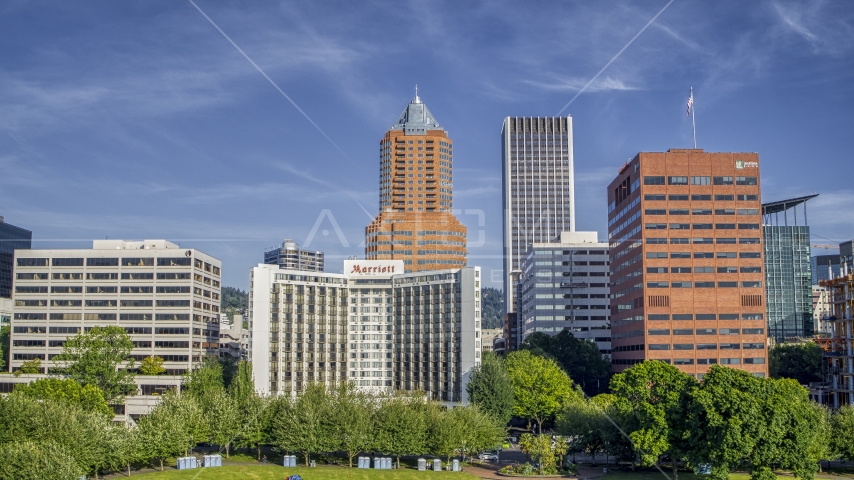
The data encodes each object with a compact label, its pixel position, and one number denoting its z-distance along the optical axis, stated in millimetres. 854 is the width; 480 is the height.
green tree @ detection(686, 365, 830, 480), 103438
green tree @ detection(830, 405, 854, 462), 123625
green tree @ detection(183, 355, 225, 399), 174500
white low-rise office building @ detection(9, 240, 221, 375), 197250
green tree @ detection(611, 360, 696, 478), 112375
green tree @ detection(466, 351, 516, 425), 172250
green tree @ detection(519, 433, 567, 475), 125375
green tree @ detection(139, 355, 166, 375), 190250
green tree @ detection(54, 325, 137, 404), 163250
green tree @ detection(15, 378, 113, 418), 139125
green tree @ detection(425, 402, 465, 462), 130500
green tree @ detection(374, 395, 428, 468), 131375
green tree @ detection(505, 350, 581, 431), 177250
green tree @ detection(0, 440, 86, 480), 93188
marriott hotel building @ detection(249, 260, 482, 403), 194625
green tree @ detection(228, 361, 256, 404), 156625
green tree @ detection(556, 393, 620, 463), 127431
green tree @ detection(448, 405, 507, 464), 133750
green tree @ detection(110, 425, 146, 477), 113500
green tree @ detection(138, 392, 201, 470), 120812
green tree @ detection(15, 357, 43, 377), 190000
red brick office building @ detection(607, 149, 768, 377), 180375
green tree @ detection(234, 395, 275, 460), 137375
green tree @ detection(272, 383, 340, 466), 130875
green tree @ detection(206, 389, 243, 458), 135625
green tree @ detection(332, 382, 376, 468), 131375
